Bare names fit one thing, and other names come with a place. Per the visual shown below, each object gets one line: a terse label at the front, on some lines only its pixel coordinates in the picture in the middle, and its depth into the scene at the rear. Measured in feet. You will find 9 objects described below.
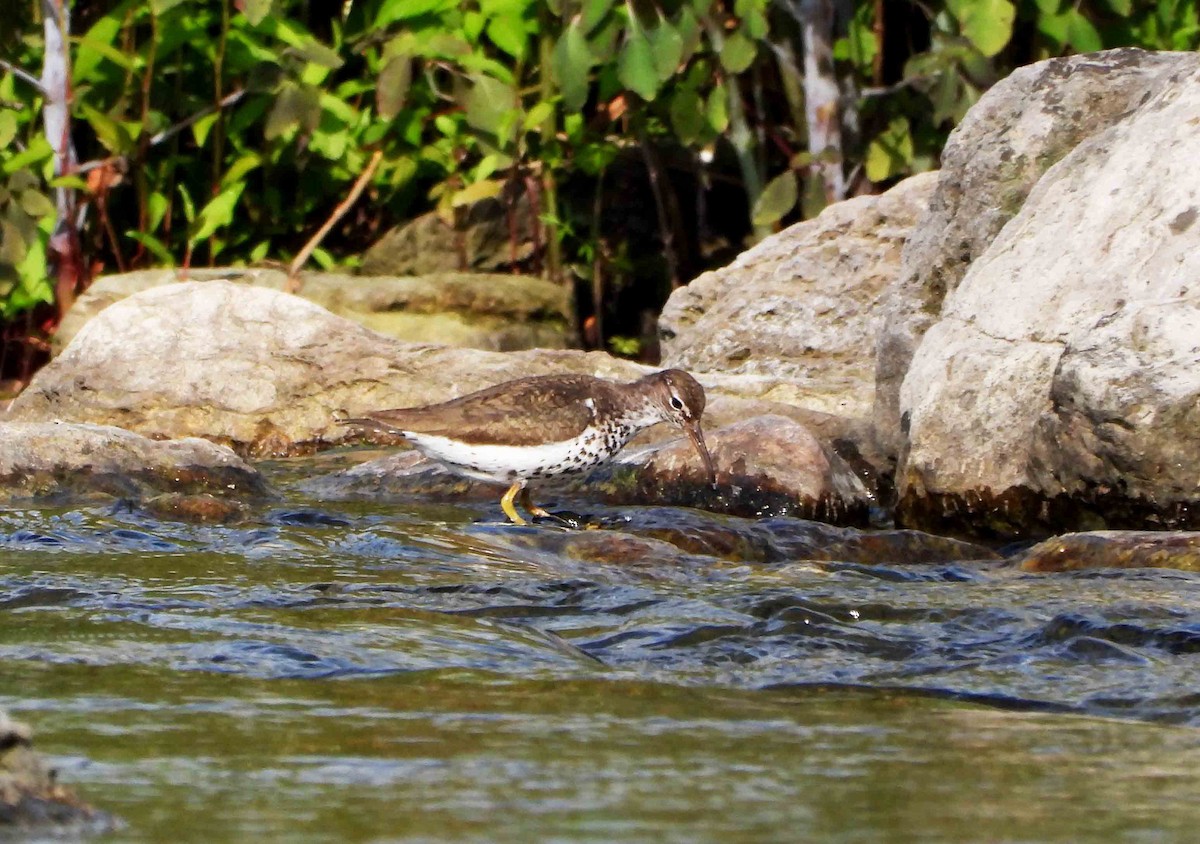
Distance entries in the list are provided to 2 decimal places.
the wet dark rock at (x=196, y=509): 44.98
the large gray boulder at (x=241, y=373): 61.16
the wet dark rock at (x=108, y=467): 48.62
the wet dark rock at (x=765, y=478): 48.55
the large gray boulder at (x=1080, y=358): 41.60
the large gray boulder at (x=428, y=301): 70.49
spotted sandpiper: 48.24
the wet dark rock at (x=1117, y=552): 38.01
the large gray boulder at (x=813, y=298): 63.26
